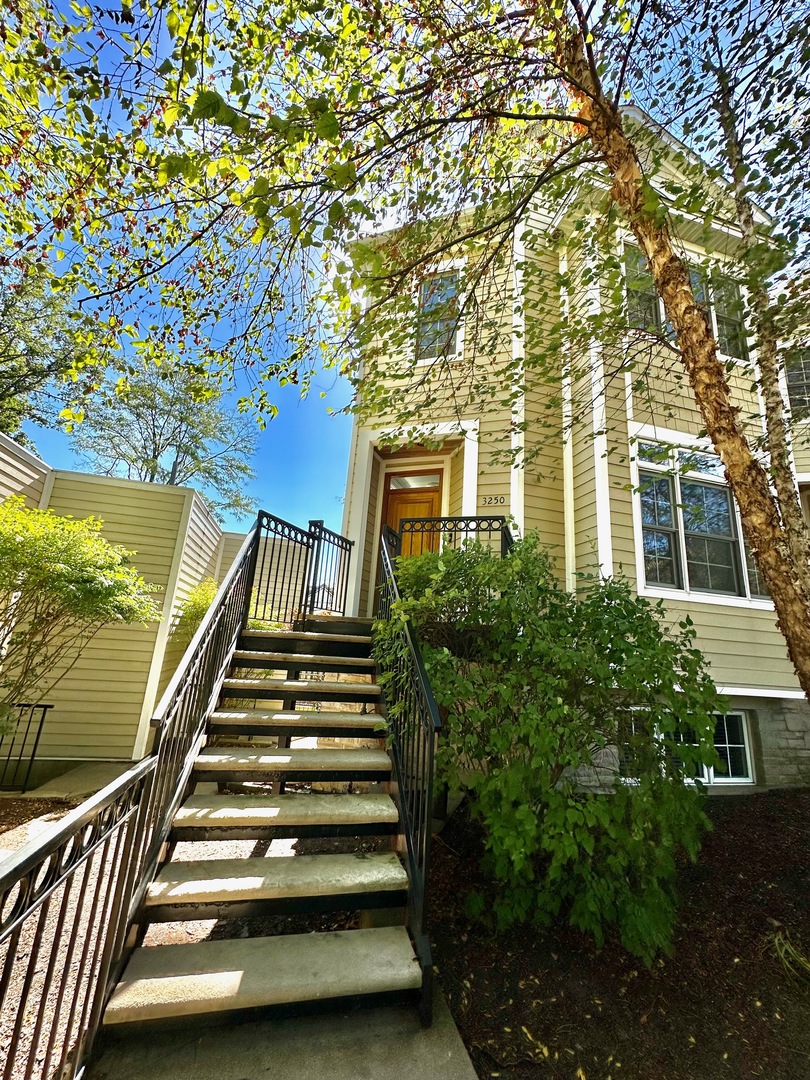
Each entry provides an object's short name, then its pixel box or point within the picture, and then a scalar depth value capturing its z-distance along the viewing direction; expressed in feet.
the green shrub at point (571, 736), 8.10
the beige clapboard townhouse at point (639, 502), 17.78
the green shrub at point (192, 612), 23.63
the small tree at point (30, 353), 37.52
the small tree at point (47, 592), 16.87
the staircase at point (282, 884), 6.15
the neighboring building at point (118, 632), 20.33
